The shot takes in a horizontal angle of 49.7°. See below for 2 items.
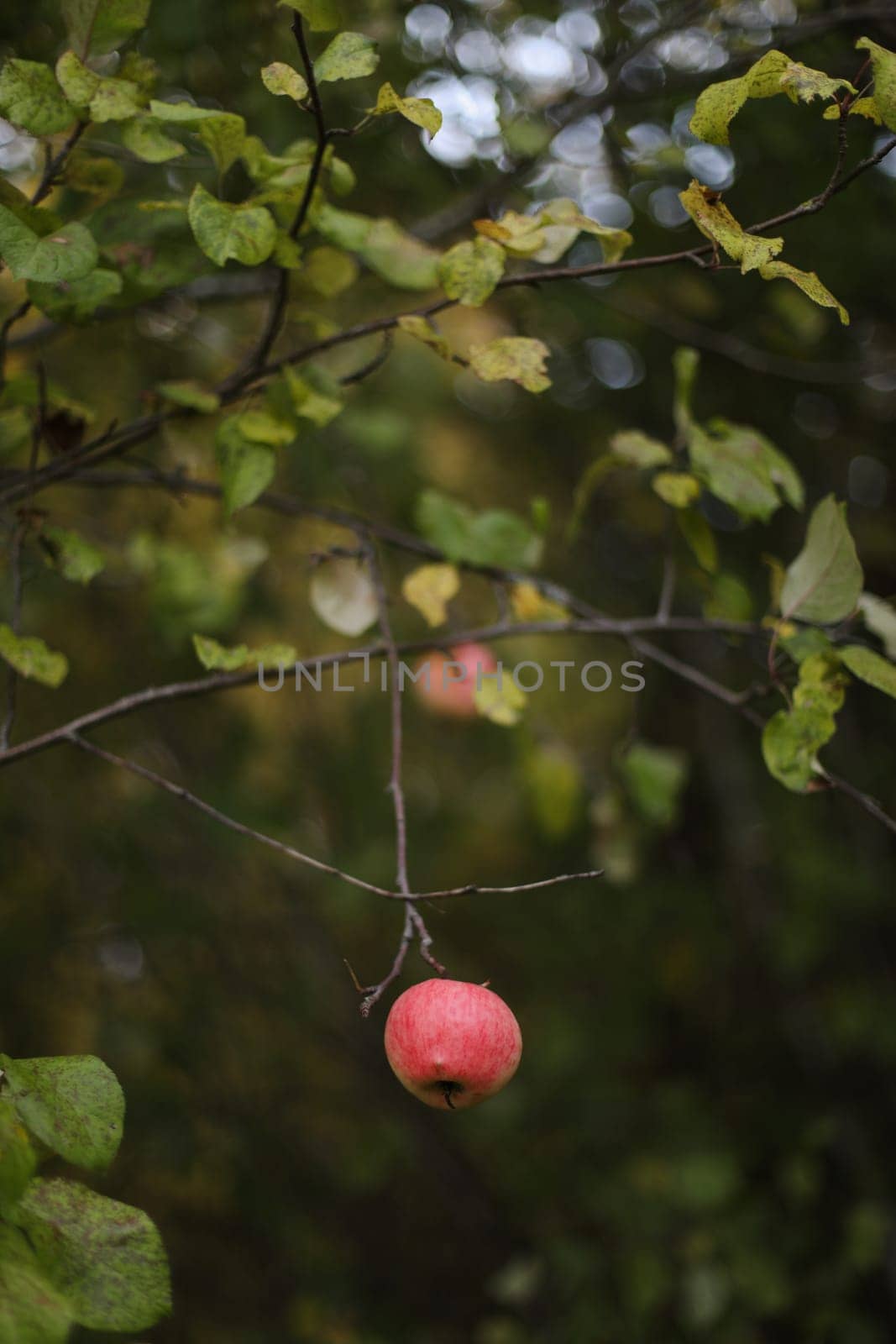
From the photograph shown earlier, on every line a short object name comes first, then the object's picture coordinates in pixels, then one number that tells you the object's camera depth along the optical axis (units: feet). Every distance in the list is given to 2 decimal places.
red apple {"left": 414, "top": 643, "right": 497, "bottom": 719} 5.70
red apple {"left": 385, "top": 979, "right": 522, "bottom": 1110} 2.60
